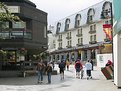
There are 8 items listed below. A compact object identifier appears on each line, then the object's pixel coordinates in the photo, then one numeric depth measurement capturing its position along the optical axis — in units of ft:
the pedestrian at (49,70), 41.87
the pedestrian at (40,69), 42.00
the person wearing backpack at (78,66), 50.20
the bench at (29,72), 54.61
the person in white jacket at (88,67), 47.80
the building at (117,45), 32.44
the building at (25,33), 57.02
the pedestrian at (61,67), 48.07
